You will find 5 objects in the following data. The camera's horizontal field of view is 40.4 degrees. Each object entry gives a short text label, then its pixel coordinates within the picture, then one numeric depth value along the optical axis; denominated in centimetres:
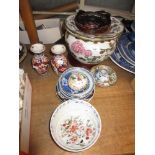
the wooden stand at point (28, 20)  66
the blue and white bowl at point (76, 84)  68
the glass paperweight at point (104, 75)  77
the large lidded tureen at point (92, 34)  65
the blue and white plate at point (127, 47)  81
